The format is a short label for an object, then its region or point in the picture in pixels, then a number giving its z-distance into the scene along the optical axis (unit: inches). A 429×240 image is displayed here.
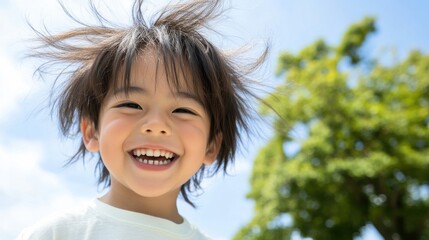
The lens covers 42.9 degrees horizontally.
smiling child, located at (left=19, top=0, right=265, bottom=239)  20.3
